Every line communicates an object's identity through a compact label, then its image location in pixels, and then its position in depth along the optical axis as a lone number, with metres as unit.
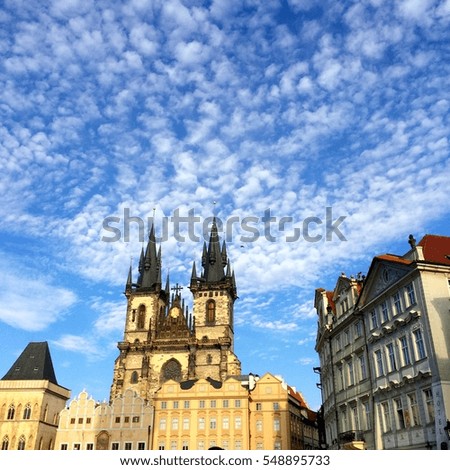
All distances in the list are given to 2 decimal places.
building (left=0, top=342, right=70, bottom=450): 62.13
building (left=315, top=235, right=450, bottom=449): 24.23
